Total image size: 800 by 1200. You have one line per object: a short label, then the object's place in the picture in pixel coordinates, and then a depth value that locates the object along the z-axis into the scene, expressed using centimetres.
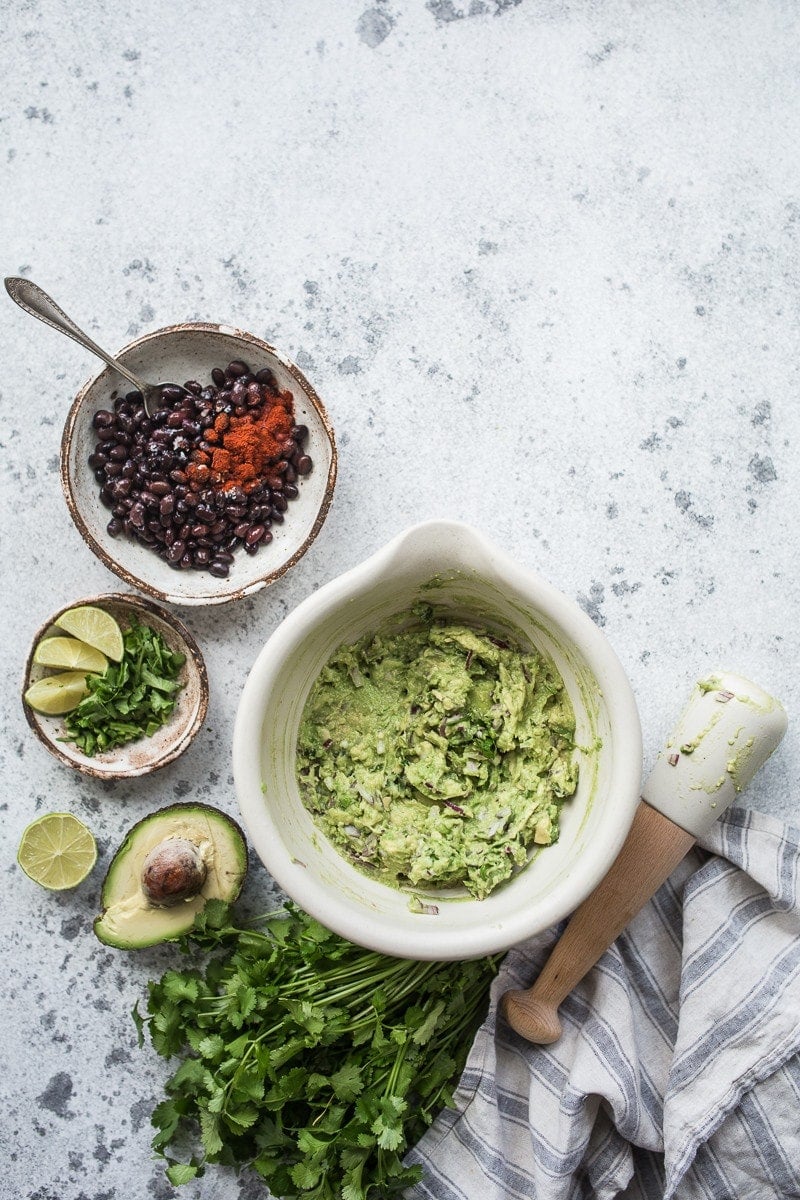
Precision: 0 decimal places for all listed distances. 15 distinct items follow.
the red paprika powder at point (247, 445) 97
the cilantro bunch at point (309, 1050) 92
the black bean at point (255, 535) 97
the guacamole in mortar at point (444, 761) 90
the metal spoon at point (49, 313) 92
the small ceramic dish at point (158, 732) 97
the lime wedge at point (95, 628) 97
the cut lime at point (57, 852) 98
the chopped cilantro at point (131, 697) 97
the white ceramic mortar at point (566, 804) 85
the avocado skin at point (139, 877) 96
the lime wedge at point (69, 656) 97
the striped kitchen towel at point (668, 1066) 93
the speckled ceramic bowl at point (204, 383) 96
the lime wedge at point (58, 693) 97
